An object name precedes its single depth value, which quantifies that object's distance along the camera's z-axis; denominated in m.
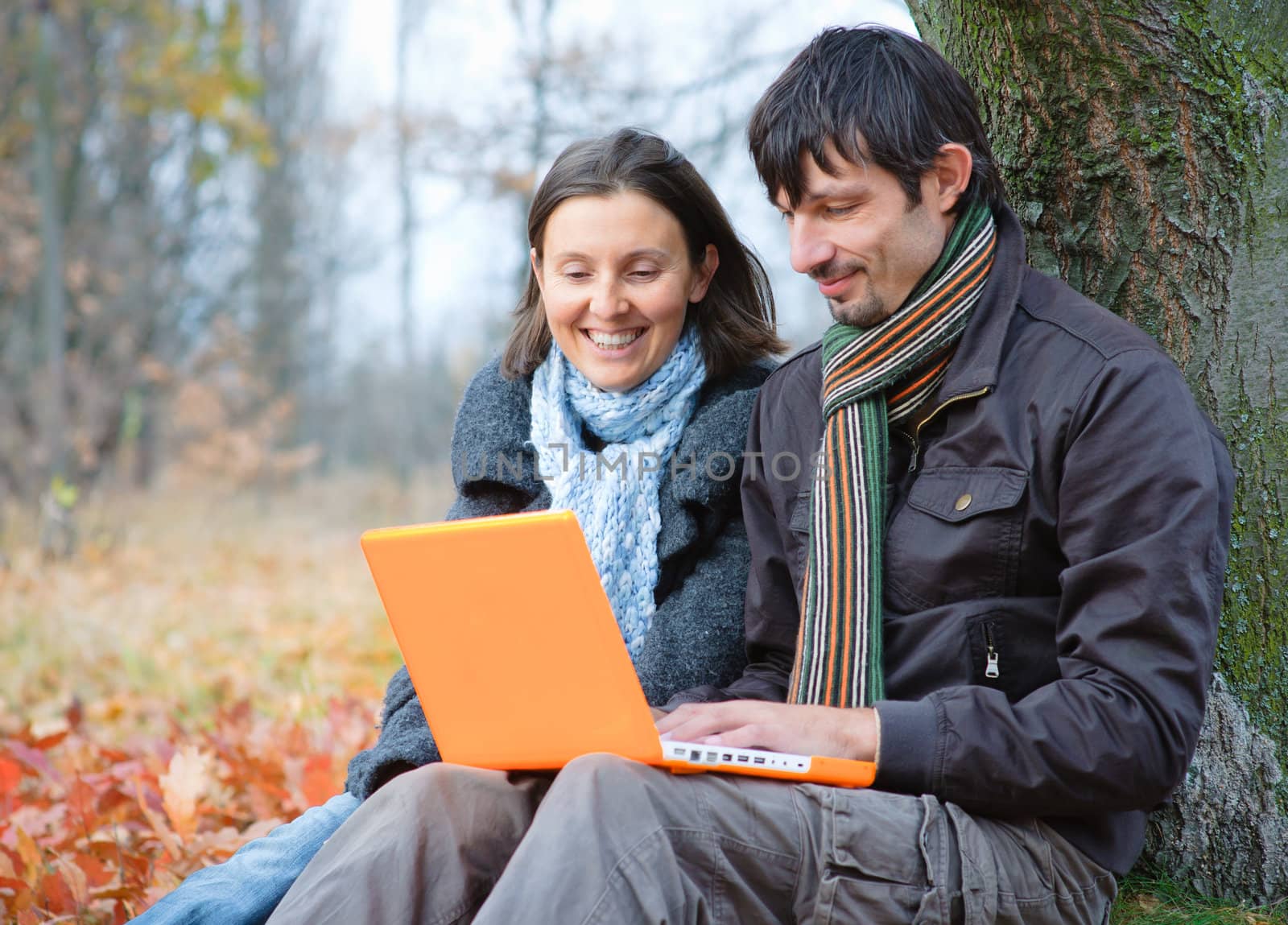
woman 2.59
